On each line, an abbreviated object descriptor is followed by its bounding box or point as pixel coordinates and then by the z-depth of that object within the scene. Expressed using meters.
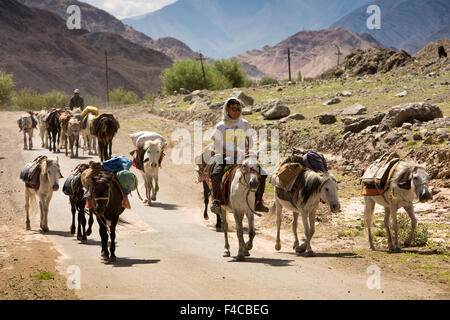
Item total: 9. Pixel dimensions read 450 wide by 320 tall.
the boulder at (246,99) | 41.79
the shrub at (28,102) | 67.19
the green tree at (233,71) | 88.56
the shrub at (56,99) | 73.75
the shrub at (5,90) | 67.00
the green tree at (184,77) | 79.06
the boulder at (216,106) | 42.81
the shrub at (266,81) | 99.78
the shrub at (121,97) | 94.58
